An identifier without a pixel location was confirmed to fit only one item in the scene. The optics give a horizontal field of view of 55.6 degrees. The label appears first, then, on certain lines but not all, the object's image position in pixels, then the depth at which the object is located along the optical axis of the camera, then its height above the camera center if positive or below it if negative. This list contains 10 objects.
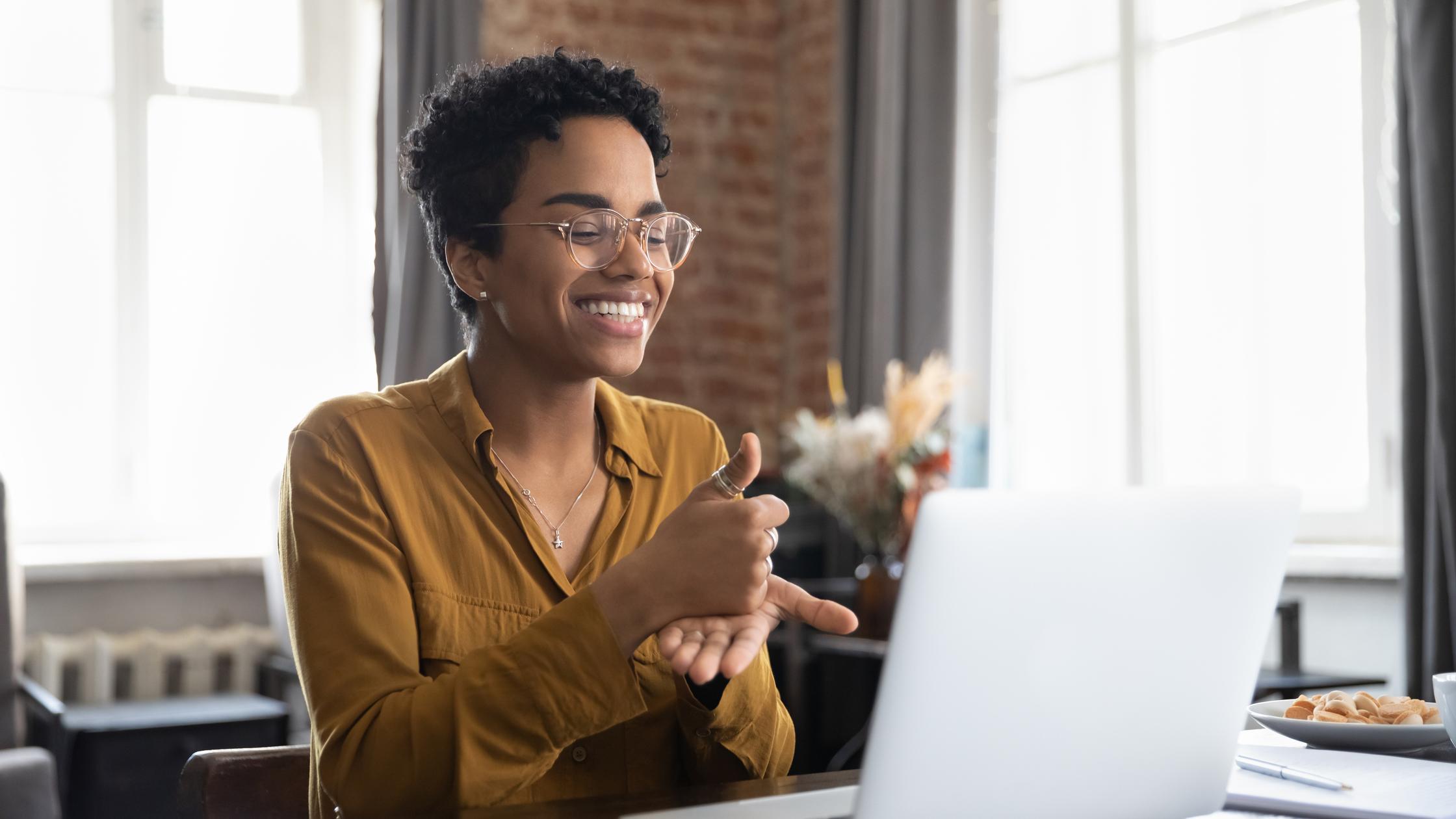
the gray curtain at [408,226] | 4.13 +0.64
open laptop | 0.82 -0.14
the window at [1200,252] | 3.28 +0.47
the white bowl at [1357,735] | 1.24 -0.28
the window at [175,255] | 4.03 +0.57
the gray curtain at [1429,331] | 2.88 +0.20
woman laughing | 1.15 -0.08
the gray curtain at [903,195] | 4.23 +0.74
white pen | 1.08 -0.28
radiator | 3.80 -0.63
